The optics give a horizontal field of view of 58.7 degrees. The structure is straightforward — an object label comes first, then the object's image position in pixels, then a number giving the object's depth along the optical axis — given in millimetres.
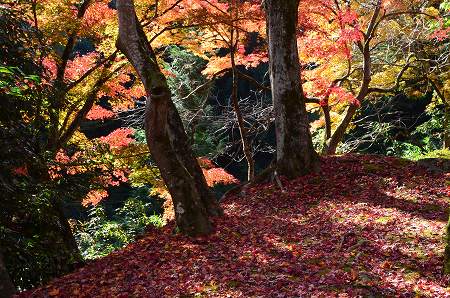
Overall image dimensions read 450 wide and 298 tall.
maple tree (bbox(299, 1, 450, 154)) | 11250
